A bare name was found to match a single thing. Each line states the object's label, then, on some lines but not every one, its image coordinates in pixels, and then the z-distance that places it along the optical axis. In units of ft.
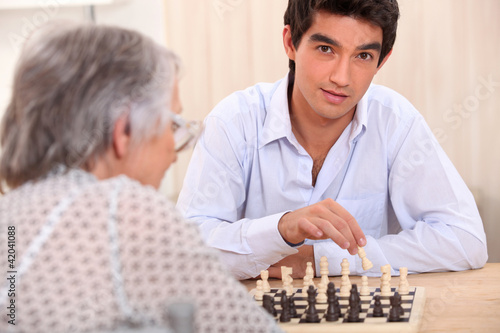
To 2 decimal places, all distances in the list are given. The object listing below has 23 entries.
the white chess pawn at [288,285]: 5.86
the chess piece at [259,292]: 5.69
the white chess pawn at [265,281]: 5.91
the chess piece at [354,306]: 4.91
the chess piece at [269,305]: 5.21
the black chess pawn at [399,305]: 4.90
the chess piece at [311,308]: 5.00
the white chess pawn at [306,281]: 6.05
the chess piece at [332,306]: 4.99
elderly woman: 3.08
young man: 6.56
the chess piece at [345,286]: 5.69
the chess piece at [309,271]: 6.09
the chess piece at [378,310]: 4.99
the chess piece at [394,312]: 4.86
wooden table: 4.78
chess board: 4.74
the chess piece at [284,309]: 5.08
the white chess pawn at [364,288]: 5.69
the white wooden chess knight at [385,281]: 5.58
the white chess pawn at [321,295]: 5.55
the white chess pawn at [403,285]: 5.58
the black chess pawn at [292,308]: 5.15
